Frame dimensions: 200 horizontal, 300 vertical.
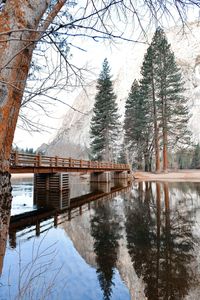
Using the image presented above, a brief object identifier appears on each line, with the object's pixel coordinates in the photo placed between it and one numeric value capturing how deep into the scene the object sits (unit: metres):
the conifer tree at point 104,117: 37.53
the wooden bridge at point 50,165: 13.19
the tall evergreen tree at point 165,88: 34.75
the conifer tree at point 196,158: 54.86
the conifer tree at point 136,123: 38.06
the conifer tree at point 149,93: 35.66
